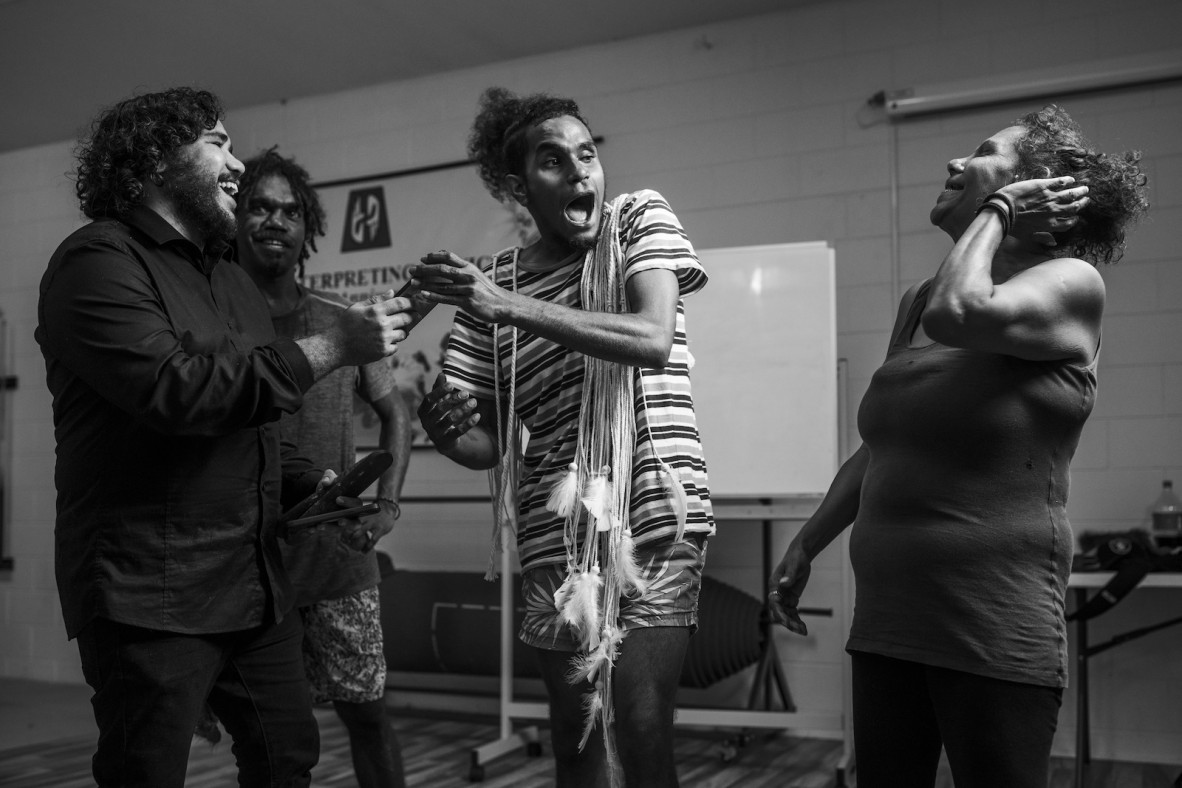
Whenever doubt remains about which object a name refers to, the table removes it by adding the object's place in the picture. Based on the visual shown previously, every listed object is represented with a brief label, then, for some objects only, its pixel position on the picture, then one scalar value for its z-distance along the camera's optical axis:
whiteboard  3.76
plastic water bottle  3.50
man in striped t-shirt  1.50
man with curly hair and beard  1.52
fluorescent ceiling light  3.81
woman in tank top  1.36
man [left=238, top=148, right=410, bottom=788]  2.38
